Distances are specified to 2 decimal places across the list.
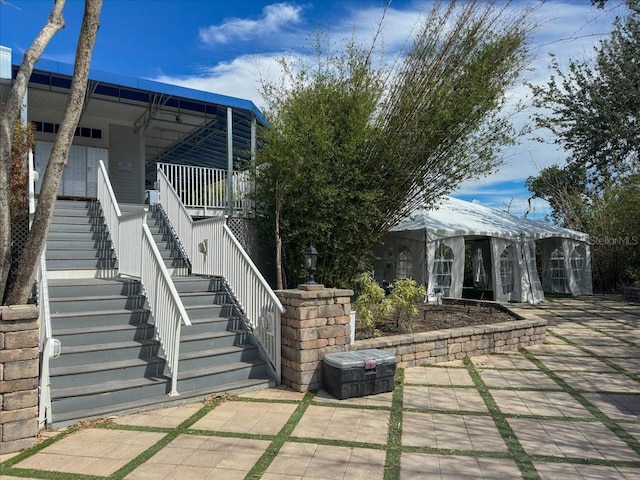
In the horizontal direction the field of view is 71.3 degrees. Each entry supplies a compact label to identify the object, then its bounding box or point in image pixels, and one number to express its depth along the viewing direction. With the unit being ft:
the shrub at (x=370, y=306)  19.44
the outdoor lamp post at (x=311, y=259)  15.48
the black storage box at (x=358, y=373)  13.79
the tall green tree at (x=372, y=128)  22.68
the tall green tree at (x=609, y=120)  28.09
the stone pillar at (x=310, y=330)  14.48
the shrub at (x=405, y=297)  20.05
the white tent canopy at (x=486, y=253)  34.58
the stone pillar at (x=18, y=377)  9.69
